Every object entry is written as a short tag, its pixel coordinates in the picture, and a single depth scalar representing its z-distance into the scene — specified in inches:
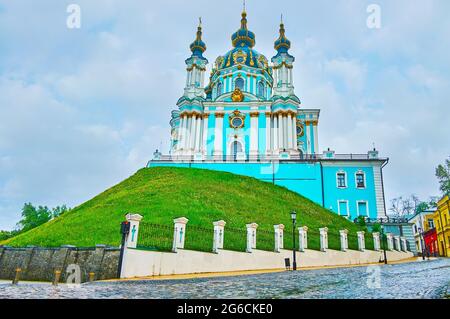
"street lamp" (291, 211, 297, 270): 682.8
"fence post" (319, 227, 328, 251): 836.0
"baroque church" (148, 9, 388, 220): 1526.8
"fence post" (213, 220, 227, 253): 666.2
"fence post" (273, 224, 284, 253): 764.0
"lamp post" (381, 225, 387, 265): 874.5
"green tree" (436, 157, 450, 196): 1280.8
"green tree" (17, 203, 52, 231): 1743.4
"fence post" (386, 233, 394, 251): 1014.8
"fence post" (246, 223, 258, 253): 713.1
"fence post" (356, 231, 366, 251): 919.7
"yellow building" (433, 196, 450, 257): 1306.6
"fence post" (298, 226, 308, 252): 798.5
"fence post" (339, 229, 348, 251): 880.9
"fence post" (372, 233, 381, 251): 968.0
